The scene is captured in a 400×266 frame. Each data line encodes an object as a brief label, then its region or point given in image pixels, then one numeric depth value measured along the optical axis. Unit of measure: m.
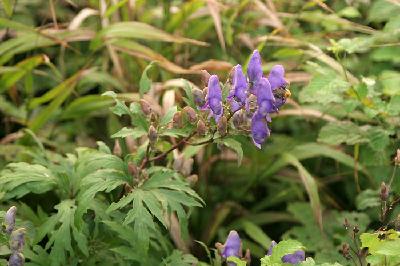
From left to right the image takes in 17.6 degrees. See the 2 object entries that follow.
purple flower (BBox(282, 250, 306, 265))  0.94
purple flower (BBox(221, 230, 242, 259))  0.95
